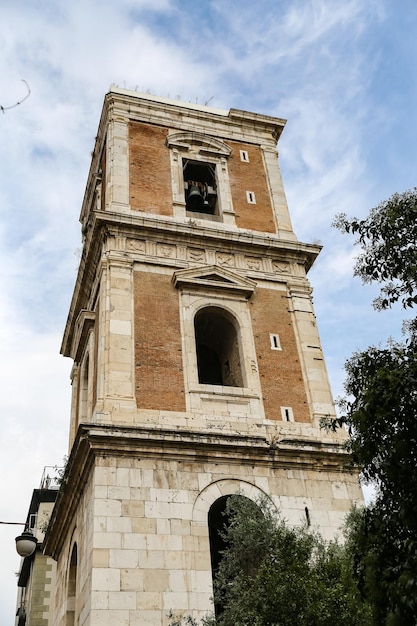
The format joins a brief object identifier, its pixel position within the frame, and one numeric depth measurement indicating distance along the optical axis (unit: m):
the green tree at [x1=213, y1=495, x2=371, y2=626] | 10.80
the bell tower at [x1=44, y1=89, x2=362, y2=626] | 14.91
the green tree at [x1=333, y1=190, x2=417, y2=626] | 7.94
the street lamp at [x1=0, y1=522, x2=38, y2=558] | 15.67
